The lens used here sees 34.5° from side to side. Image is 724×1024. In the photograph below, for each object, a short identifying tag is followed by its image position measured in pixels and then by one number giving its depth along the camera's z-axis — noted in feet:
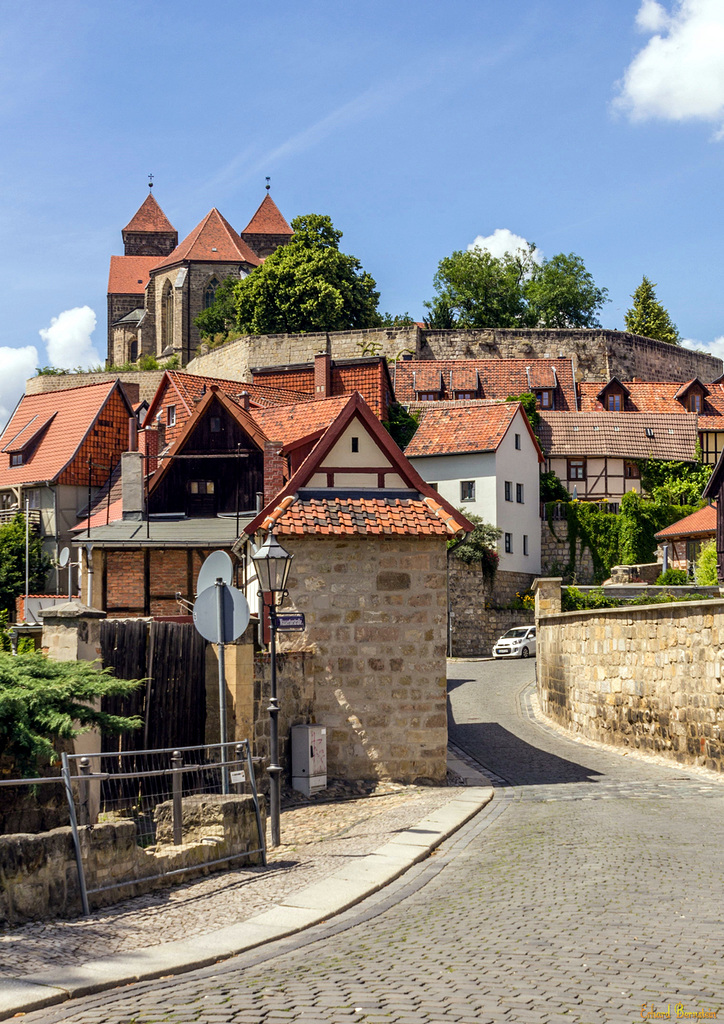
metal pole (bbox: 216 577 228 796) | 39.99
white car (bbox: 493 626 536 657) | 140.46
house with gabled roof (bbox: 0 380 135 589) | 152.46
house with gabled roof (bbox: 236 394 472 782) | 54.65
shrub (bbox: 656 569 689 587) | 140.46
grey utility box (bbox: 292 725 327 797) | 51.16
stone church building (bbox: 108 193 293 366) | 328.08
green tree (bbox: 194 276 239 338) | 295.89
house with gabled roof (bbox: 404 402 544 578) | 163.32
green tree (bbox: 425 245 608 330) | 264.31
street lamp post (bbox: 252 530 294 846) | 42.93
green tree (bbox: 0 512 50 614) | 149.59
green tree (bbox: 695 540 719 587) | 138.31
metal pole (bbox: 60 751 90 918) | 28.81
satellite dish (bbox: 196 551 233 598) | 43.31
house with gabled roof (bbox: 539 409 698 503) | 184.75
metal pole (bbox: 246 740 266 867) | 36.86
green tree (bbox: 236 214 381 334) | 244.83
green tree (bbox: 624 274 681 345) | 285.64
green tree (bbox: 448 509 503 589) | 153.79
